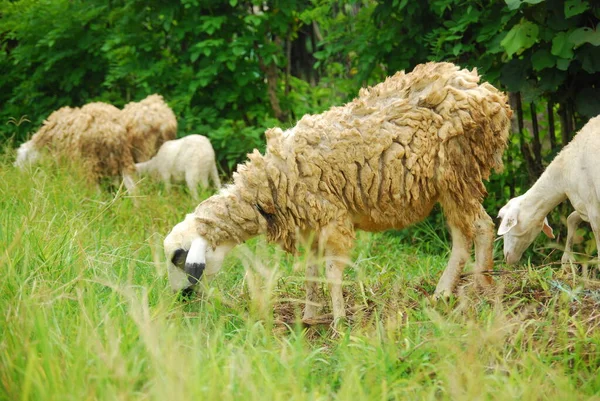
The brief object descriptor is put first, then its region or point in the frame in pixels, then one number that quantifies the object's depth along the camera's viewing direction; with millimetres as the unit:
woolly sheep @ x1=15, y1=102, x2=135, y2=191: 14852
